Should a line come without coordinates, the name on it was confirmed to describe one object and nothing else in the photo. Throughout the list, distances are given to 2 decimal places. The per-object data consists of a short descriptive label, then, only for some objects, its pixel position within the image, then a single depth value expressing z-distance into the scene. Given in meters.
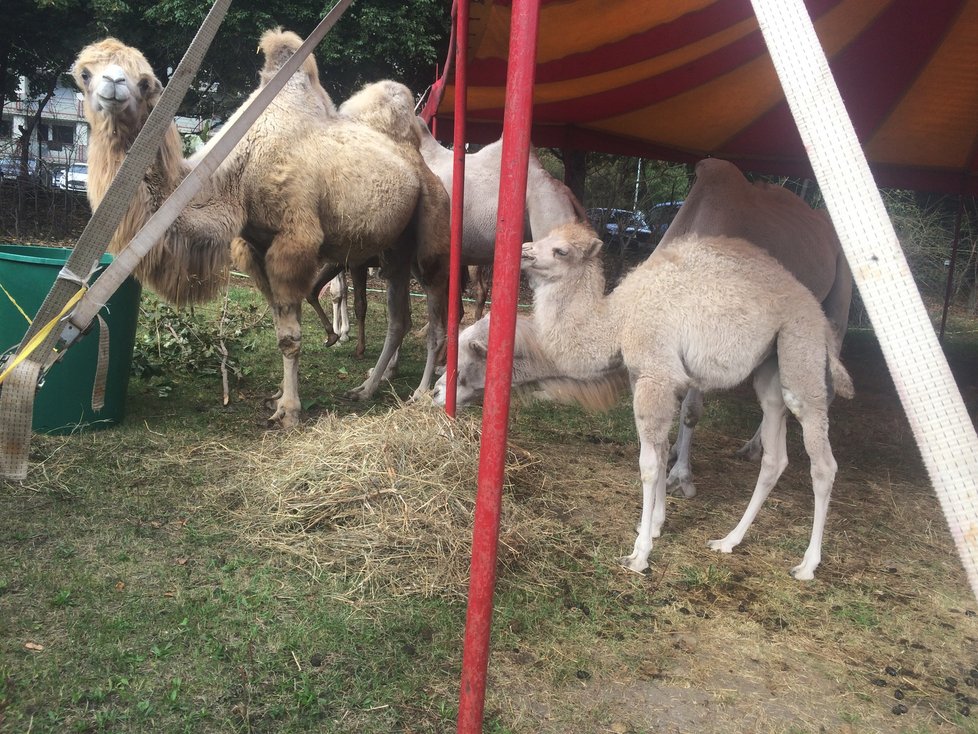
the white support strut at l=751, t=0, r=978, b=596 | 1.18
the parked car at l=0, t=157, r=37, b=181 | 13.48
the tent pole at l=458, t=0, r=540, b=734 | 1.95
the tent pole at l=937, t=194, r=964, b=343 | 8.70
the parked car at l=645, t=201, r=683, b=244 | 13.88
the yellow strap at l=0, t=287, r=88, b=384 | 2.23
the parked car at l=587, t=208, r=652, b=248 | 13.83
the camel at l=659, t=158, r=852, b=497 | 4.89
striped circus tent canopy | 4.83
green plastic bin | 4.06
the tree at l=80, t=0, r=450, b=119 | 13.54
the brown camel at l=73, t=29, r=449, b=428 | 4.07
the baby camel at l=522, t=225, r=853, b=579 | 3.50
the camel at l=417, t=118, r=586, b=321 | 6.26
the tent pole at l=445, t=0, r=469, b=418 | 3.84
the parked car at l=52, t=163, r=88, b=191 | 13.75
